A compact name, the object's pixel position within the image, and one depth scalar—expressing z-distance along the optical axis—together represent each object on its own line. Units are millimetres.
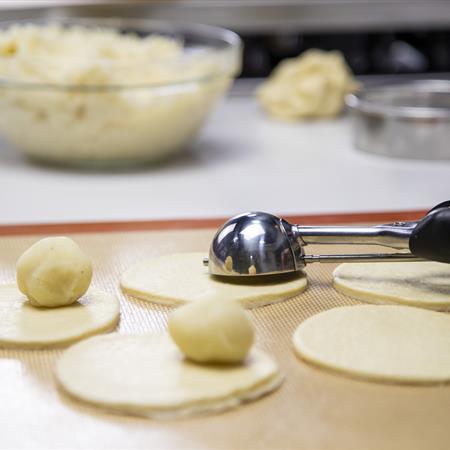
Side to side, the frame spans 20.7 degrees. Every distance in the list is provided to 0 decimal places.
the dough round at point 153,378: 498
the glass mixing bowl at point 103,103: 853
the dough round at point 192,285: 607
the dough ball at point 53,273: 576
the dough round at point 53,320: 554
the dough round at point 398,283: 603
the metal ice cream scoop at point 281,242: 613
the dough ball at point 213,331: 516
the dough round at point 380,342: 525
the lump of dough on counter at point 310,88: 1060
